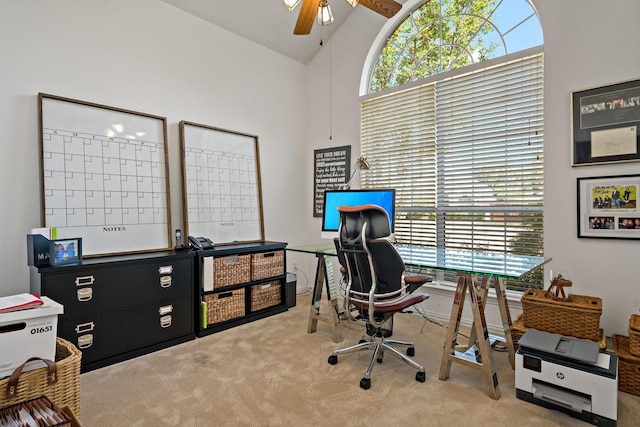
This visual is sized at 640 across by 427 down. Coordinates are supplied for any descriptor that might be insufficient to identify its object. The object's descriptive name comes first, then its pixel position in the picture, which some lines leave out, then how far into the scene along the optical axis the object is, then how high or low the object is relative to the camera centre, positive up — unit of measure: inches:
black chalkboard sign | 164.1 +18.7
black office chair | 84.4 -15.8
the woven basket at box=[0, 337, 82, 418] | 58.3 -30.0
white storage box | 59.9 -21.7
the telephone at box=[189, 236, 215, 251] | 121.0 -11.3
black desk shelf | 117.0 -28.2
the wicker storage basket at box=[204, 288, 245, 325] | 119.8 -33.7
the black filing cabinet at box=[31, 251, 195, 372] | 90.3 -25.7
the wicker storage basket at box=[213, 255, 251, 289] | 121.6 -21.5
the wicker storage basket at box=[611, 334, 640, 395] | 79.4 -38.6
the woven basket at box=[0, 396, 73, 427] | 48.7 -29.4
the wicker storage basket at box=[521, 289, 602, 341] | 85.2 -27.8
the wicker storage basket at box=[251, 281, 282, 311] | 134.3 -33.8
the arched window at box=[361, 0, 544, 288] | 115.8 +30.8
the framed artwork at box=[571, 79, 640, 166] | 94.7 +22.6
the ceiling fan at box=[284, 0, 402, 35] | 91.9 +54.3
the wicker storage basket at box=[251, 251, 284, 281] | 134.4 -21.8
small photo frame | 89.9 -10.2
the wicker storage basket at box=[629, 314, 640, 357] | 79.1 -30.7
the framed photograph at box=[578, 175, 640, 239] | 94.9 -0.8
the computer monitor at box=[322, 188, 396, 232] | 116.9 +2.8
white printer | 68.2 -35.6
